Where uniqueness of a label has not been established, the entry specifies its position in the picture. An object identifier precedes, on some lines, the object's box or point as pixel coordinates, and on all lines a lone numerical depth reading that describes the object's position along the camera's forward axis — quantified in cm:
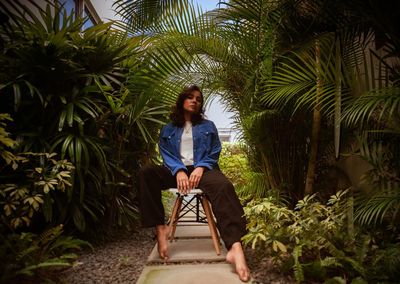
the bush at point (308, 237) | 158
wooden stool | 203
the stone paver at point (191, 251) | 195
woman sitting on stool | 181
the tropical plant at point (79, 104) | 200
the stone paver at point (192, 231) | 259
